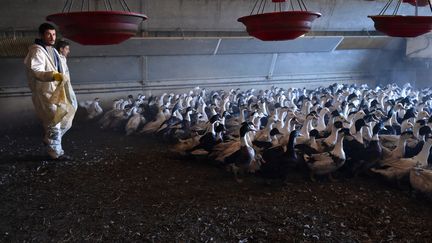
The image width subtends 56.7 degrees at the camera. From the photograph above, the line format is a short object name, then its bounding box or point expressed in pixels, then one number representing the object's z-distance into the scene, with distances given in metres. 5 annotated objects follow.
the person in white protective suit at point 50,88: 5.42
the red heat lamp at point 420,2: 4.93
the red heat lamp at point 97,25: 2.99
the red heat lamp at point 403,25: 3.88
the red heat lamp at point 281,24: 3.66
